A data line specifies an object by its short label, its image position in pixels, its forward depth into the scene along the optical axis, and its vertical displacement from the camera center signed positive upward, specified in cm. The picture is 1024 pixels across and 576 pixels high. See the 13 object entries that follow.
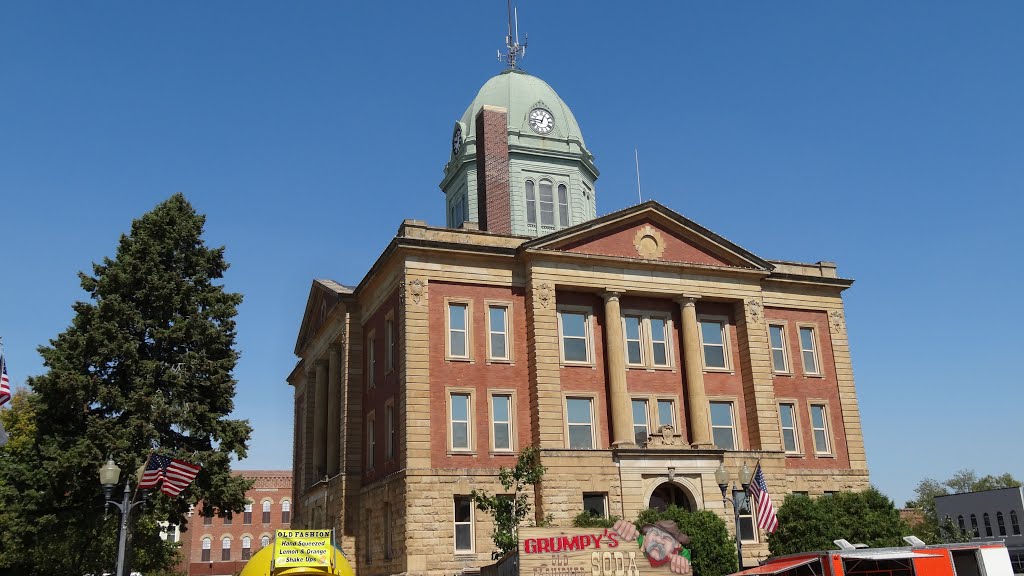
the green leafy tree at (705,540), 3375 +39
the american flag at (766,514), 2948 +107
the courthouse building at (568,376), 3641 +769
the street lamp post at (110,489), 2173 +207
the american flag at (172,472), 2884 +312
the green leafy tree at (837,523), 3600 +85
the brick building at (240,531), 9500 +421
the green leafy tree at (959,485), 11405 +725
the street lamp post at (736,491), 2688 +174
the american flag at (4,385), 2078 +447
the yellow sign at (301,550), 2078 +41
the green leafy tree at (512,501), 3139 +207
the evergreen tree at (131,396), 3631 +709
